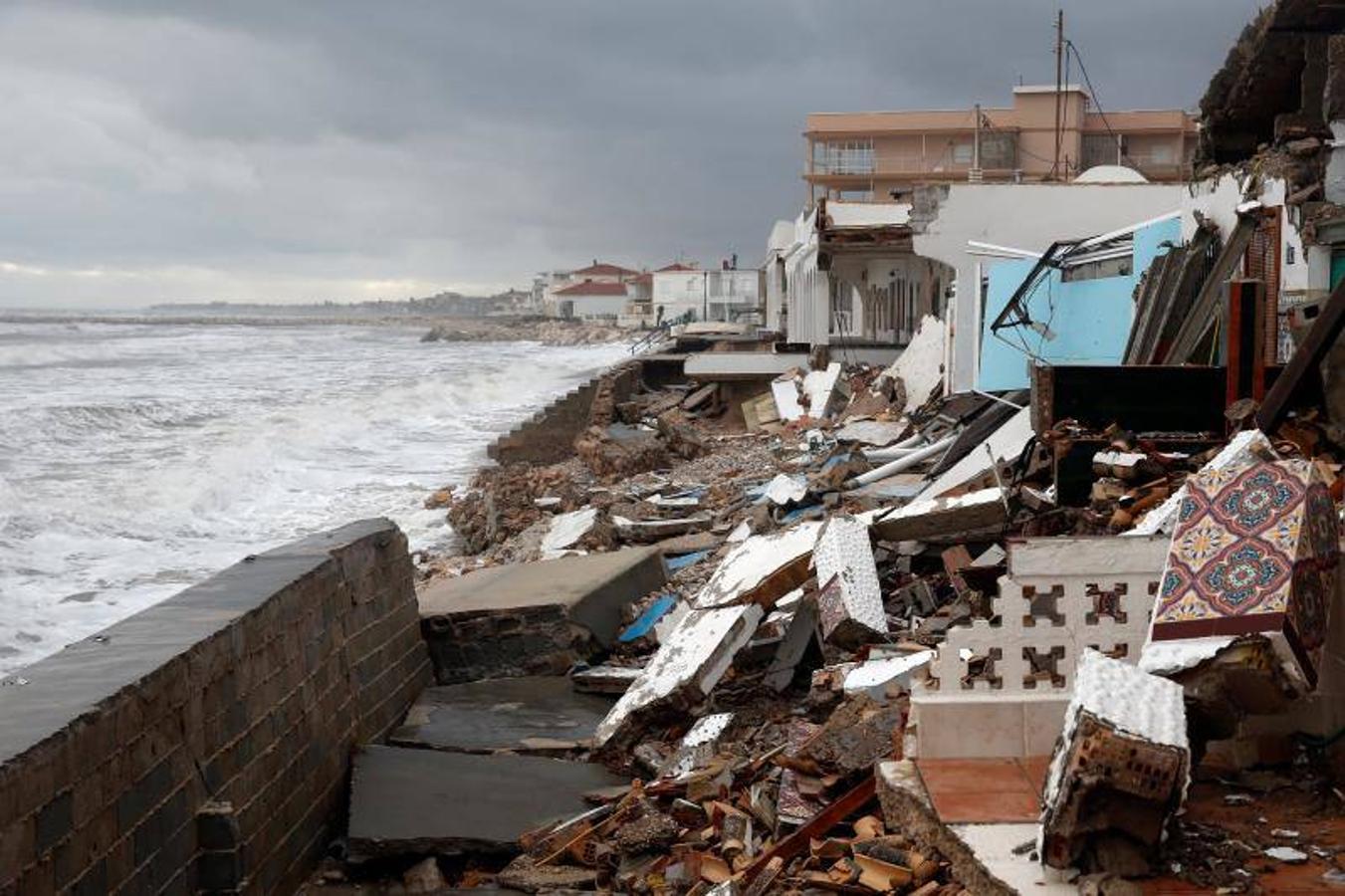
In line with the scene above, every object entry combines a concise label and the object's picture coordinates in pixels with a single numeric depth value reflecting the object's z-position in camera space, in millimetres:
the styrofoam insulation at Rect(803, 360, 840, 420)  23250
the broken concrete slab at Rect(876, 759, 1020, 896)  3734
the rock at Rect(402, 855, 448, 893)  6129
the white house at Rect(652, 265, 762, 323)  97062
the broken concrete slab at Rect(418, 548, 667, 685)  8820
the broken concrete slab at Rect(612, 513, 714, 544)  13219
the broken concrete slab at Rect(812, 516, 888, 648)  6844
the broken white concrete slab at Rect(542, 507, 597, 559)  13141
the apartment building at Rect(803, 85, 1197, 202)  56781
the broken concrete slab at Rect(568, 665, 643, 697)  8234
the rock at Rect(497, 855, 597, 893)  5844
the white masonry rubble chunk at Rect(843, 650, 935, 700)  5938
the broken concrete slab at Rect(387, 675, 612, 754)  7539
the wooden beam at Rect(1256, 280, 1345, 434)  4863
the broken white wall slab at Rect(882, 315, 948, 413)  20984
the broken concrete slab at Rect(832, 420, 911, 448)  17531
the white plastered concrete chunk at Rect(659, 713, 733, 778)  6449
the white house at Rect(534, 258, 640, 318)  134125
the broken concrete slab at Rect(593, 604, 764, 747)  7102
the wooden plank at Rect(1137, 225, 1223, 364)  10656
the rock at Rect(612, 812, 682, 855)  5828
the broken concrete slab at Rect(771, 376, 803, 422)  24025
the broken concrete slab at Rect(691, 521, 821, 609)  8031
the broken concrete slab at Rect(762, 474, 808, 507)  12211
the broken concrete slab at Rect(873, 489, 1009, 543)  7910
